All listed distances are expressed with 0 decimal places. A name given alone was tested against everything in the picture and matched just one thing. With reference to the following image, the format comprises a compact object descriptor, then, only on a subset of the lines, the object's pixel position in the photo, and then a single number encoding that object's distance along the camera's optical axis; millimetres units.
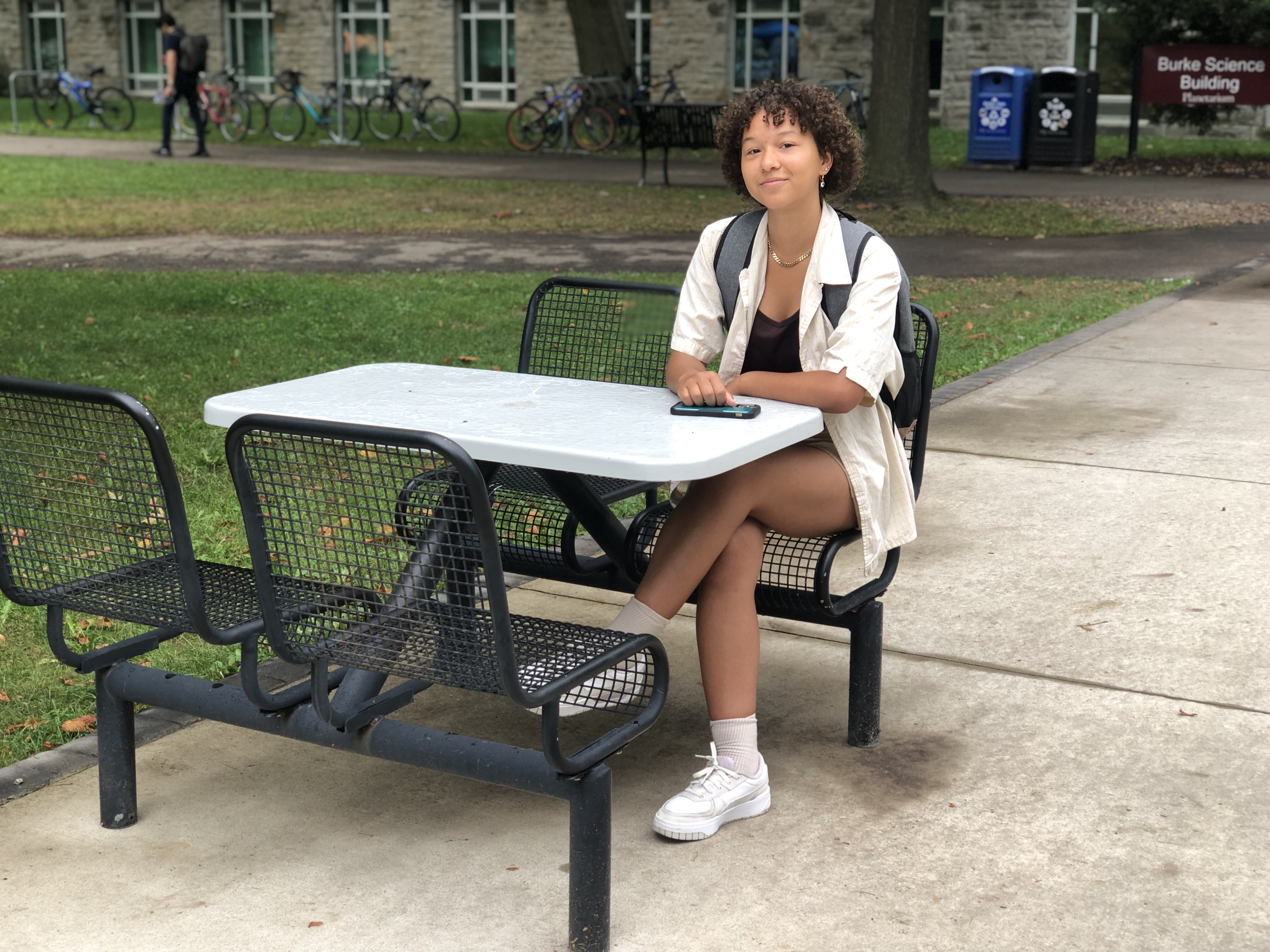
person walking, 22188
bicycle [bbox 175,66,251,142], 26047
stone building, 27578
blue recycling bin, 20062
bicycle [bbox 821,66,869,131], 21391
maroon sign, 20125
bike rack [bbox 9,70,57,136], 26953
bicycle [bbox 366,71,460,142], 26141
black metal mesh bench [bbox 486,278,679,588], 4023
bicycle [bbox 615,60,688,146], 22812
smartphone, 3102
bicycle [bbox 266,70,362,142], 26328
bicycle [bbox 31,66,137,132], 28156
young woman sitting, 3186
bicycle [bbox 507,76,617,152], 23188
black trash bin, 19672
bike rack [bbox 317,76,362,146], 24578
